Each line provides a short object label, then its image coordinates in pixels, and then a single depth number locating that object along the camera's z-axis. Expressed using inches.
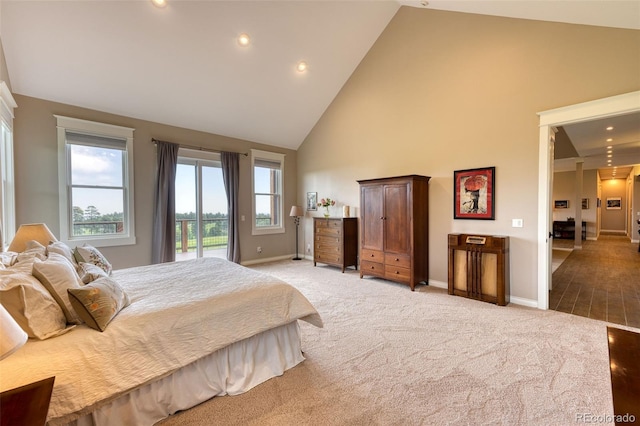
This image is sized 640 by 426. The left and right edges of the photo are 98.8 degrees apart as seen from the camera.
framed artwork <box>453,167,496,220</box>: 154.6
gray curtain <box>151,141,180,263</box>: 191.6
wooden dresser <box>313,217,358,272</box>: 220.4
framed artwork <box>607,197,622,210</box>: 479.8
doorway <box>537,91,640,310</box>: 130.0
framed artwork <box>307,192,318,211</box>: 263.4
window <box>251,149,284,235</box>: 253.6
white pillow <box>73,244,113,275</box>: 96.0
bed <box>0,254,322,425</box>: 53.3
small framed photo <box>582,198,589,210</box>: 421.1
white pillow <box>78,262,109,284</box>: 76.5
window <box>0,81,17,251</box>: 128.2
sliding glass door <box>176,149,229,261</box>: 211.9
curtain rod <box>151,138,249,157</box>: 193.1
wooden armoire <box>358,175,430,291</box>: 171.6
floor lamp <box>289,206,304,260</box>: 260.2
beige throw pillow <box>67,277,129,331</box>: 61.0
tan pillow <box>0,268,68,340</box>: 54.5
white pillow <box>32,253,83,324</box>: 62.1
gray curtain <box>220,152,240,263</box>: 229.1
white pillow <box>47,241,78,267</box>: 84.2
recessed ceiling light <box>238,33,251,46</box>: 161.2
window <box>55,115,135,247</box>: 162.7
